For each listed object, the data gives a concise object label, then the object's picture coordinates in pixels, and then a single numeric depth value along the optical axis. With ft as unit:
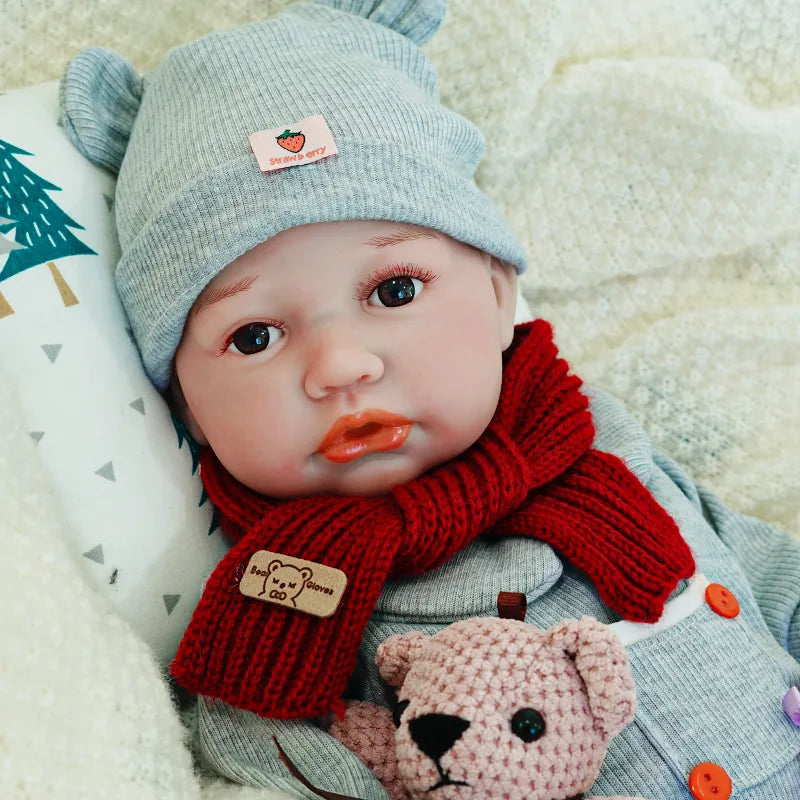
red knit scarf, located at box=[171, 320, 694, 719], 1.74
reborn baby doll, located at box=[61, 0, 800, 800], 1.74
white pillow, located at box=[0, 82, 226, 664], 1.82
